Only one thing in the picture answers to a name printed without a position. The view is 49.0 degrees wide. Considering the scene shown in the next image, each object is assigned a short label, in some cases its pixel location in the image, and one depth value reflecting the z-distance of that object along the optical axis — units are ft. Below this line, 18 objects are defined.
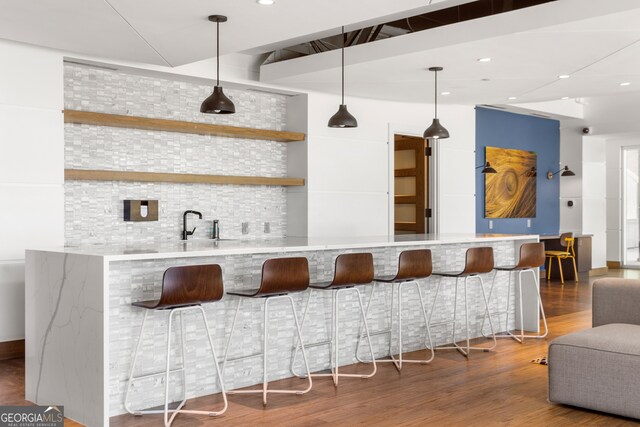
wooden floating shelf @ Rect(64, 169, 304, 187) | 19.57
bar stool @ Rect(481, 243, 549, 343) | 20.77
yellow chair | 35.83
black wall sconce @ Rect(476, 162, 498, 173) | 32.09
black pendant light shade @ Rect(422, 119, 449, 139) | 22.07
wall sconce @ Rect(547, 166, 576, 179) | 38.04
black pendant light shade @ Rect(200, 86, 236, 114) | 16.71
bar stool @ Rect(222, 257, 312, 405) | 14.62
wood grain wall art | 33.88
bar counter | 12.91
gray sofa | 13.07
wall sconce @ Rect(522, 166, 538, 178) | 36.68
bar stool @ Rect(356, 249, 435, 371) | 17.78
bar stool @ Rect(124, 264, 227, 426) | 12.94
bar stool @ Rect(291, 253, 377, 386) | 16.22
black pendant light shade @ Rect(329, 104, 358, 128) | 19.77
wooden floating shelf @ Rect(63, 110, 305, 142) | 19.71
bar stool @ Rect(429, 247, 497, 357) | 19.43
